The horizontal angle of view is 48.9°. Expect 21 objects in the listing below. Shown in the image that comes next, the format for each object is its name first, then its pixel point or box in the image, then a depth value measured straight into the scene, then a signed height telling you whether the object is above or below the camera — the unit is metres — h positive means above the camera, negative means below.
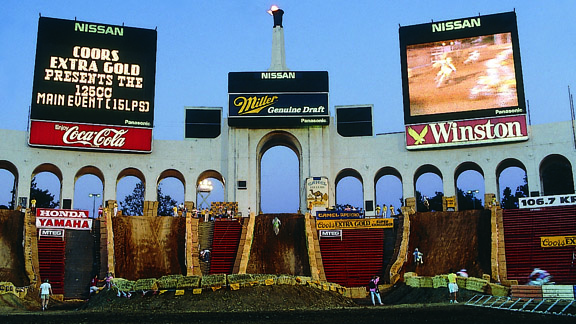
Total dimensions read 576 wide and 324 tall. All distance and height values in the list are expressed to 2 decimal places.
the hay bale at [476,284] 31.97 -1.98
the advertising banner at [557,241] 40.66 +0.19
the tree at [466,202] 96.47 +6.87
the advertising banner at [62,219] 44.88 +2.30
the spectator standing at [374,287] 33.66 -2.14
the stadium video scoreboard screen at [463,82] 54.34 +14.16
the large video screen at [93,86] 54.53 +14.38
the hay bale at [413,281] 35.93 -2.03
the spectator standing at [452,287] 30.88 -2.01
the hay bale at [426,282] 34.59 -2.00
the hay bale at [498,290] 31.00 -2.21
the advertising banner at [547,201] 43.81 +2.99
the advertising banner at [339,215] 47.66 +2.42
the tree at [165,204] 104.03 +7.71
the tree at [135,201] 103.88 +8.17
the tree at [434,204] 93.05 +6.40
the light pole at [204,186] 63.38 +6.28
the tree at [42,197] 89.75 +7.80
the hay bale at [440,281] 33.38 -1.86
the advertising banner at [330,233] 46.62 +1.03
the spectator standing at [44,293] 32.69 -2.11
